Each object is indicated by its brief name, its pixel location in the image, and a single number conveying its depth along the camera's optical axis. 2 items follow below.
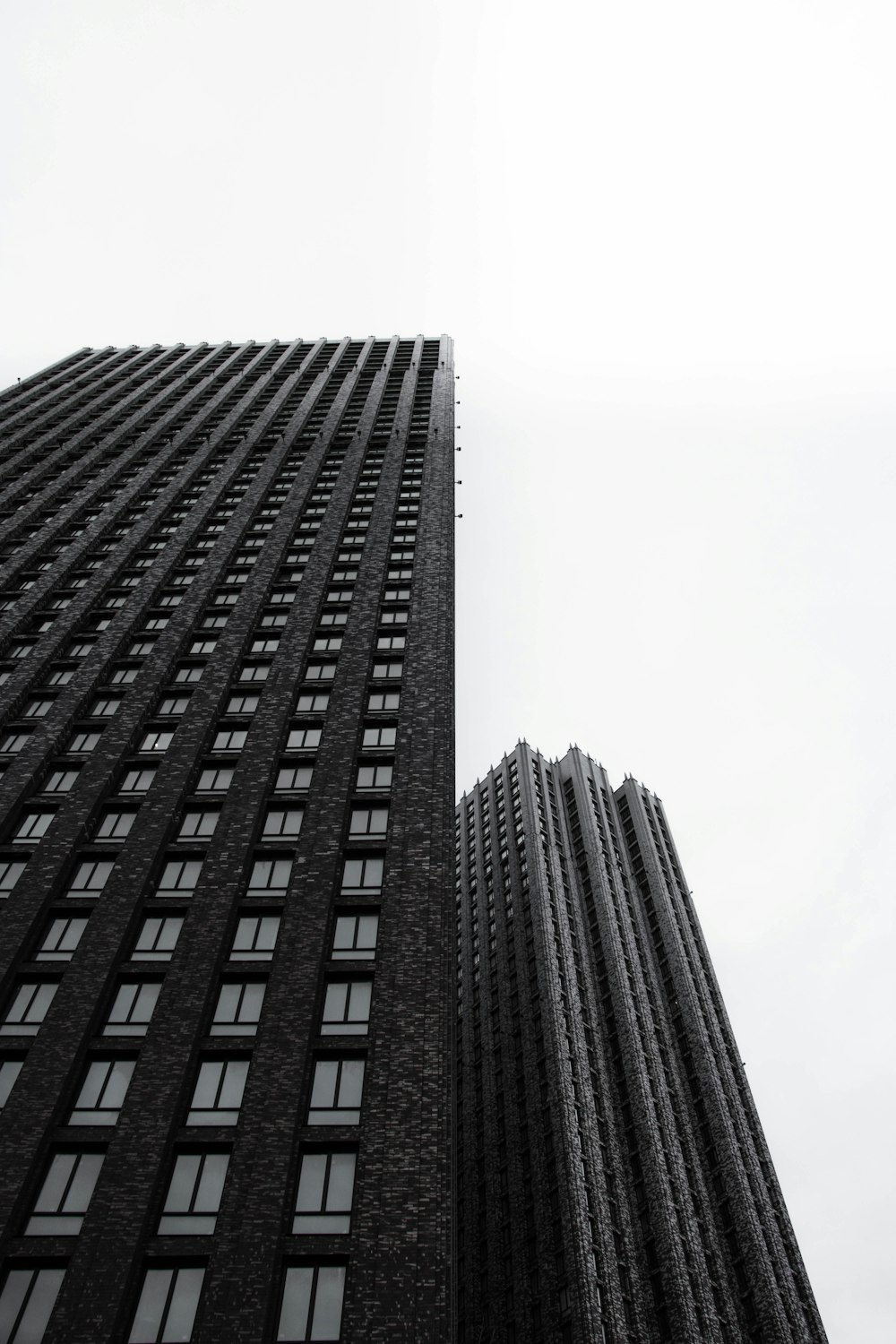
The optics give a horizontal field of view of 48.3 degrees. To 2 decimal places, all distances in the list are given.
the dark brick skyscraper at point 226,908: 22.39
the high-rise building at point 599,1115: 68.31
